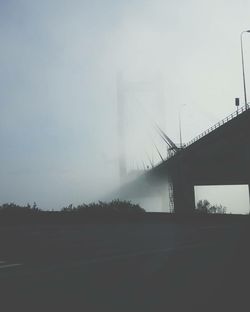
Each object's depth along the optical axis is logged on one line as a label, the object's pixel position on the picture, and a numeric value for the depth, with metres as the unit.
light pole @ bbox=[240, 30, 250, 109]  64.66
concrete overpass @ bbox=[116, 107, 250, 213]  61.22
